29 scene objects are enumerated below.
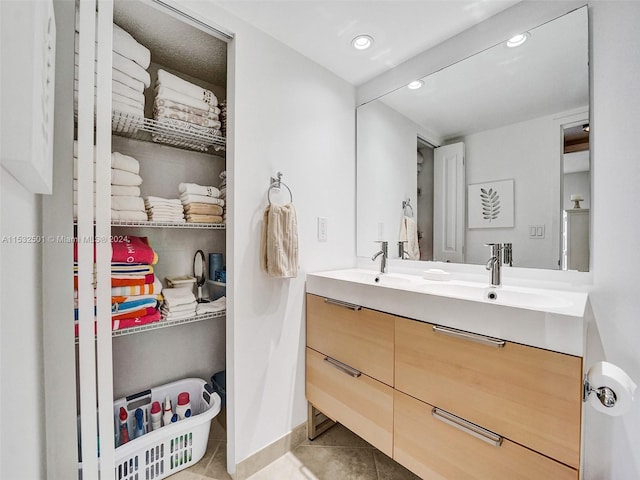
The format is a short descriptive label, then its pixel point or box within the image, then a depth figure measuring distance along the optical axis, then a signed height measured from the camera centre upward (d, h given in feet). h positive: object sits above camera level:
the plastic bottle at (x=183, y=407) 4.75 -2.89
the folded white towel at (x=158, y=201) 4.36 +0.56
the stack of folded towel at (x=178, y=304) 4.42 -1.07
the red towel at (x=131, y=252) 4.02 -0.21
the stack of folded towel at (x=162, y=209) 4.36 +0.44
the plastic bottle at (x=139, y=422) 4.45 -2.99
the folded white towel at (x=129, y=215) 3.98 +0.32
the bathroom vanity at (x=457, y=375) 2.70 -1.65
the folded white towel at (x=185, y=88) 4.42 +2.44
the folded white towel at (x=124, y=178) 4.00 +0.86
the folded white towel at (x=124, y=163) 4.03 +1.08
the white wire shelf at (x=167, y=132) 4.15 +1.69
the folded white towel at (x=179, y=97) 4.40 +2.25
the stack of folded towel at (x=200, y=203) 4.69 +0.58
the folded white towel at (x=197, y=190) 4.73 +0.81
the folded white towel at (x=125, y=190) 4.00 +0.68
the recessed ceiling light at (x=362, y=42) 4.99 +3.54
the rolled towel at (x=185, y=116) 4.40 +1.97
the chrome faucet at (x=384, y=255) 5.66 -0.37
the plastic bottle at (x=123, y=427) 4.21 -2.92
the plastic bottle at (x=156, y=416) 4.59 -2.92
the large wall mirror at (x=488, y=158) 4.01 +1.43
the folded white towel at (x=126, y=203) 3.99 +0.49
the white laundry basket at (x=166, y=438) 3.97 -3.07
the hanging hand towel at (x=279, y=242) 4.61 -0.08
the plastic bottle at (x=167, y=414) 4.62 -2.93
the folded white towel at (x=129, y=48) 3.95 +2.73
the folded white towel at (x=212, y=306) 4.71 -1.19
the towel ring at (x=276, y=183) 4.89 +0.95
